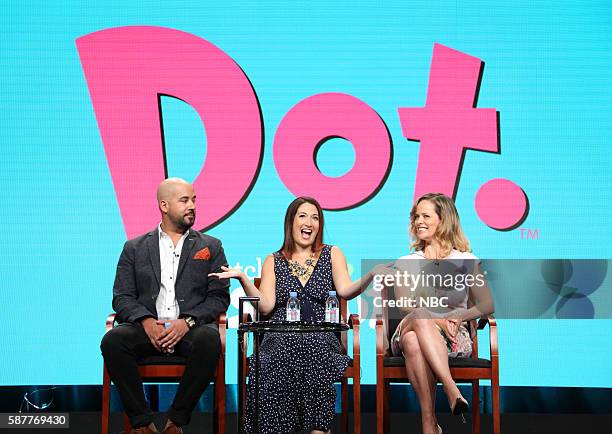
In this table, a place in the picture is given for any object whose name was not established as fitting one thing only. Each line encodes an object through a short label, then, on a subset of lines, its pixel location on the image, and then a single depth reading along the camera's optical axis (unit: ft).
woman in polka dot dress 27.73
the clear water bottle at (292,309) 30.14
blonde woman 27.94
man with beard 27.94
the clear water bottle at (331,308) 30.22
